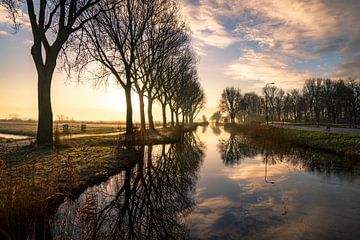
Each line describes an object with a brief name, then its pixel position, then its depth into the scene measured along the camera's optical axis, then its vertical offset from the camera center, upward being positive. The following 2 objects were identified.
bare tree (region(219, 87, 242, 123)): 98.62 +6.81
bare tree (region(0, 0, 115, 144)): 15.85 +4.46
